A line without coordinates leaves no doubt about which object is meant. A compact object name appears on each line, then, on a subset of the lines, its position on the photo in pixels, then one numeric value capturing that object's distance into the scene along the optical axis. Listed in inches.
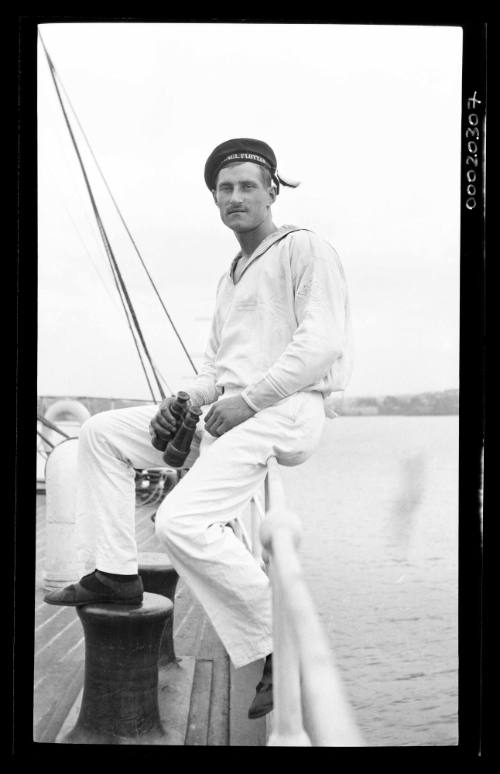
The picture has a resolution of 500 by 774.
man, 105.7
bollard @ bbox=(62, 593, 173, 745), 111.3
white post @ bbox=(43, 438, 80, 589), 115.5
